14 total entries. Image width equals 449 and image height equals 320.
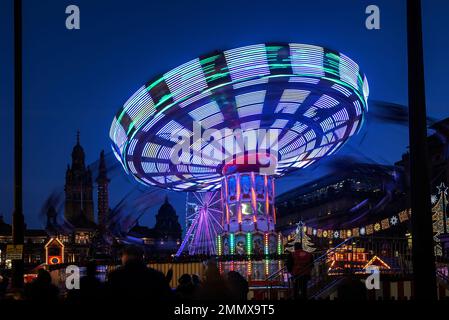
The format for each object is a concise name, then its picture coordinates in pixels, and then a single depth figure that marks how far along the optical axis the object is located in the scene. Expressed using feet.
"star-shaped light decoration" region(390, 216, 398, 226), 142.21
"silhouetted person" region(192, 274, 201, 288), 47.01
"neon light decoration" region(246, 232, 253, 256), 133.49
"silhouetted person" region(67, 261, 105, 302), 26.81
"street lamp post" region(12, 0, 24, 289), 48.14
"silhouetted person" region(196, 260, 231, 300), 31.01
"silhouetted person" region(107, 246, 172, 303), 26.53
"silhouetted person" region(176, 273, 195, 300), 40.41
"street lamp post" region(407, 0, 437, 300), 29.99
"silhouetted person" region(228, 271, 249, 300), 37.35
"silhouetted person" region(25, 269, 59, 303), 29.94
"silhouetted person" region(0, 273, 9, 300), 53.78
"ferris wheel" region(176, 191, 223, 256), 168.76
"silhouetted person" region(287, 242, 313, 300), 57.88
